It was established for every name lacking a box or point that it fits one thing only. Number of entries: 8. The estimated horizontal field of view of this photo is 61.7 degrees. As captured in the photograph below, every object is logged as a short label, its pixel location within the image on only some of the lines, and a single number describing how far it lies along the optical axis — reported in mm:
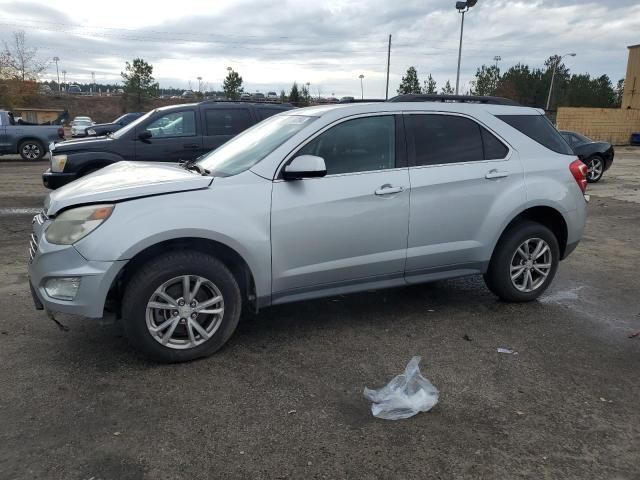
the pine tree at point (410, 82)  50188
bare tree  43172
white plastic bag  3125
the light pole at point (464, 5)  17703
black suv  8617
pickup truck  18281
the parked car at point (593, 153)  14688
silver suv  3492
